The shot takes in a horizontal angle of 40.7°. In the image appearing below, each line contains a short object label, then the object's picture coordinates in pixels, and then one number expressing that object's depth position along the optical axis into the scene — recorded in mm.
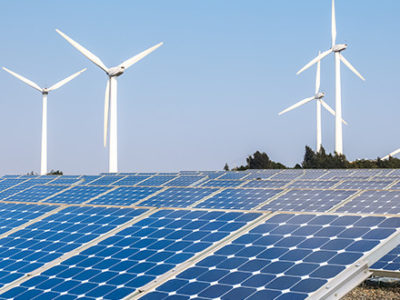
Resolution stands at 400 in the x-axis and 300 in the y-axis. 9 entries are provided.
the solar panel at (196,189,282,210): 21552
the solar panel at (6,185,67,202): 25047
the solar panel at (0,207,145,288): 12469
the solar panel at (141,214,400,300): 9016
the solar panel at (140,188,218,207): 22548
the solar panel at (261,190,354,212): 20625
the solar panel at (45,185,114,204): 22694
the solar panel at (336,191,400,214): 20078
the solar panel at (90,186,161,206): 21875
